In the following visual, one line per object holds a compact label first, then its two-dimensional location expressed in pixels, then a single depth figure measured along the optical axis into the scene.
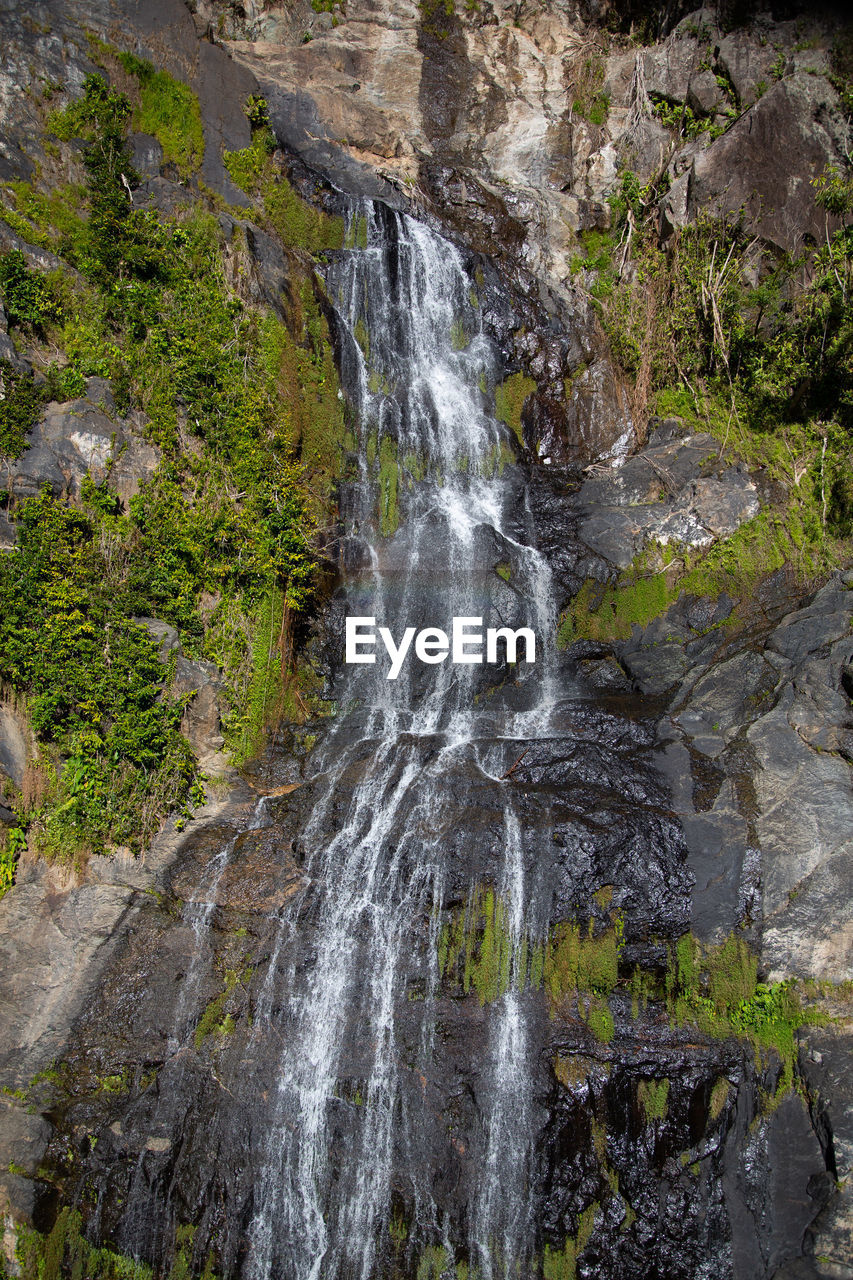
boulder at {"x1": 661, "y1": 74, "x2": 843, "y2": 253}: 14.73
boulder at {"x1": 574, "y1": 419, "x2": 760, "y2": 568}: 13.09
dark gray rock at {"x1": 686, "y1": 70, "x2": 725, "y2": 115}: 16.59
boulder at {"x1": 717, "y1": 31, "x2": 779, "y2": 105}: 16.12
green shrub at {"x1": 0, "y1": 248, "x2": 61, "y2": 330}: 11.66
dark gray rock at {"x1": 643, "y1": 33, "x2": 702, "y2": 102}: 17.53
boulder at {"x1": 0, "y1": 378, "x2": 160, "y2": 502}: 10.48
